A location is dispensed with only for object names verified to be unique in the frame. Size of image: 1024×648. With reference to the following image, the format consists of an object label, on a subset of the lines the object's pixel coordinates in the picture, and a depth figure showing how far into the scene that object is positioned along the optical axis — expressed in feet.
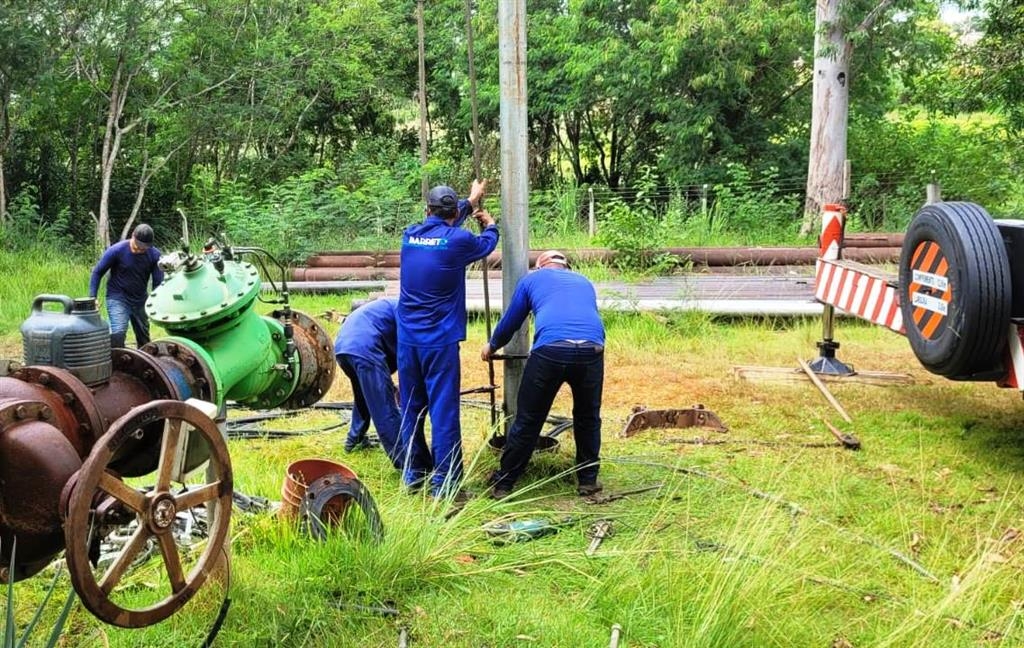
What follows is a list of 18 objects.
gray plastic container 8.96
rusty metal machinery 7.64
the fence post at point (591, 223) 50.74
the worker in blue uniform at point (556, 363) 16.56
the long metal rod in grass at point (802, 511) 13.24
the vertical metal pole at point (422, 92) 20.14
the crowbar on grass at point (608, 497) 16.81
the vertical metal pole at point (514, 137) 17.46
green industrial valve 11.23
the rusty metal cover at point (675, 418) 21.17
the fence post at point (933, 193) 20.68
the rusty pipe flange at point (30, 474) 7.64
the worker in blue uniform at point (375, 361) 18.81
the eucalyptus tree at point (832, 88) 46.32
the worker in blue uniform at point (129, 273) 27.09
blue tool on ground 14.01
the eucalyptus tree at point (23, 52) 47.85
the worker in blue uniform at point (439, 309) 17.20
